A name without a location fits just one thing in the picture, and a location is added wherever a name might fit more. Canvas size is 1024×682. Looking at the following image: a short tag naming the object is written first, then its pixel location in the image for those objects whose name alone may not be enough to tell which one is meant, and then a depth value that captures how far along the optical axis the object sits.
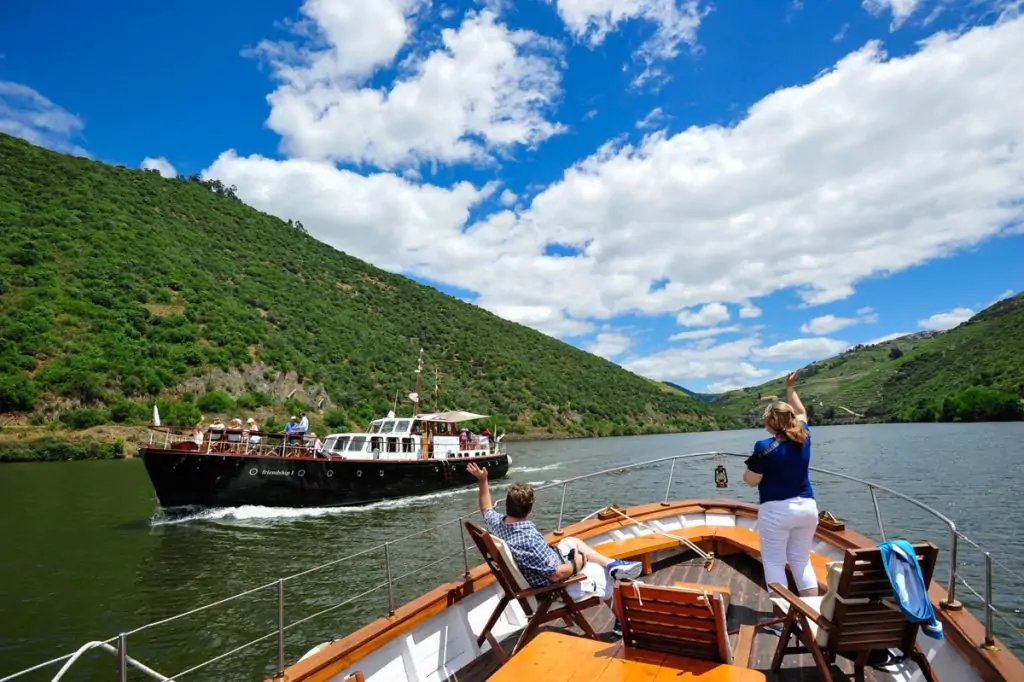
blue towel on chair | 3.25
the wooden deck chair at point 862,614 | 3.35
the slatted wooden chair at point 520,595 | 4.30
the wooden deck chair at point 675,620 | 3.05
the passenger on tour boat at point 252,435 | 21.12
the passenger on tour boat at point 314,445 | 22.11
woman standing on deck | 4.36
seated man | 4.41
